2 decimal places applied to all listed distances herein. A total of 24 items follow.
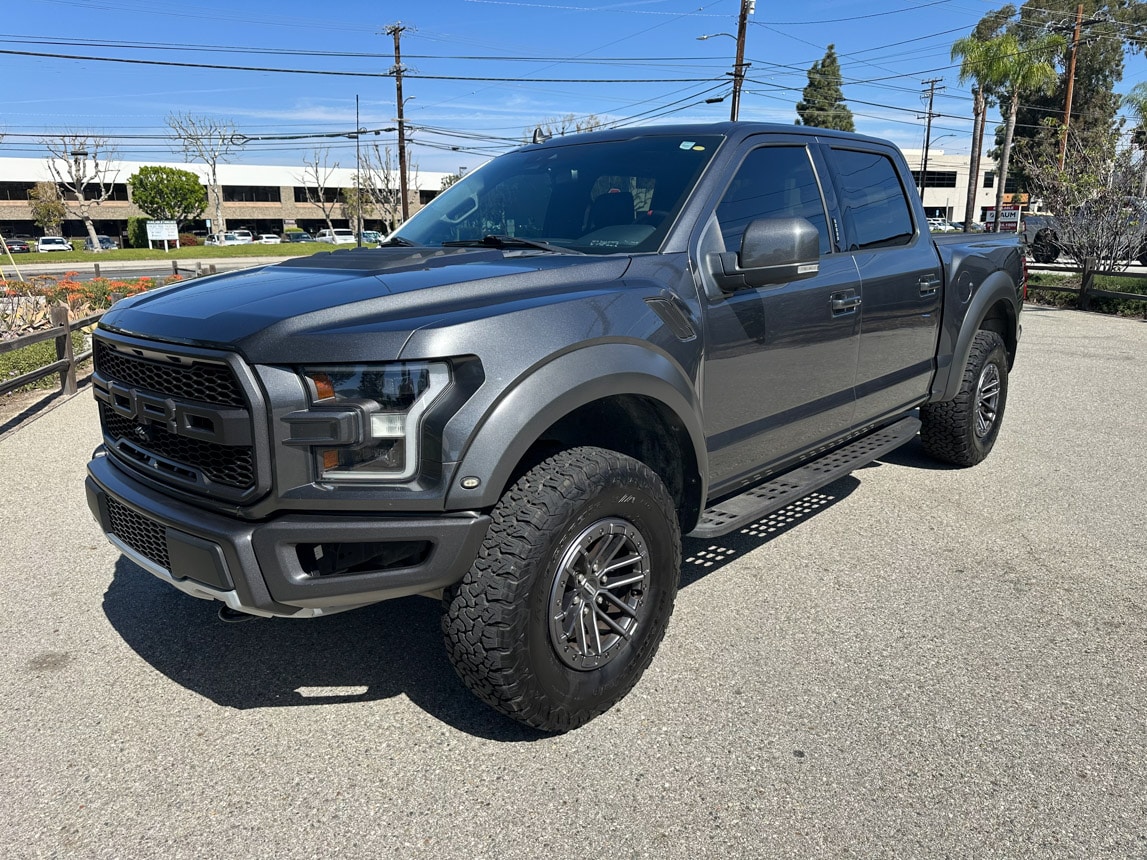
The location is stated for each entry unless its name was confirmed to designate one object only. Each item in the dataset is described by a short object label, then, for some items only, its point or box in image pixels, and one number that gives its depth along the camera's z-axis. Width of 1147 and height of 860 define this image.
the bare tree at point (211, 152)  67.38
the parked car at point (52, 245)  56.31
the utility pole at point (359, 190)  71.44
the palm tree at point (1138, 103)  34.88
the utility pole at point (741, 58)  28.64
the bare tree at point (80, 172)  65.94
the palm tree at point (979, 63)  33.50
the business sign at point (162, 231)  52.41
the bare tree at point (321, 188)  83.79
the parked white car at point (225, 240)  65.25
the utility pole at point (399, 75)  38.28
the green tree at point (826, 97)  73.12
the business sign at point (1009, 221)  21.56
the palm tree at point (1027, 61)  32.56
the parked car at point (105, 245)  64.71
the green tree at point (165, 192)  66.88
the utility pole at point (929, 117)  64.50
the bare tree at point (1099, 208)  15.20
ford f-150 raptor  2.32
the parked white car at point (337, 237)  64.92
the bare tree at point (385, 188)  65.19
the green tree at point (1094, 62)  48.50
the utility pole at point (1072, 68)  31.69
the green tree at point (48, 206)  62.78
